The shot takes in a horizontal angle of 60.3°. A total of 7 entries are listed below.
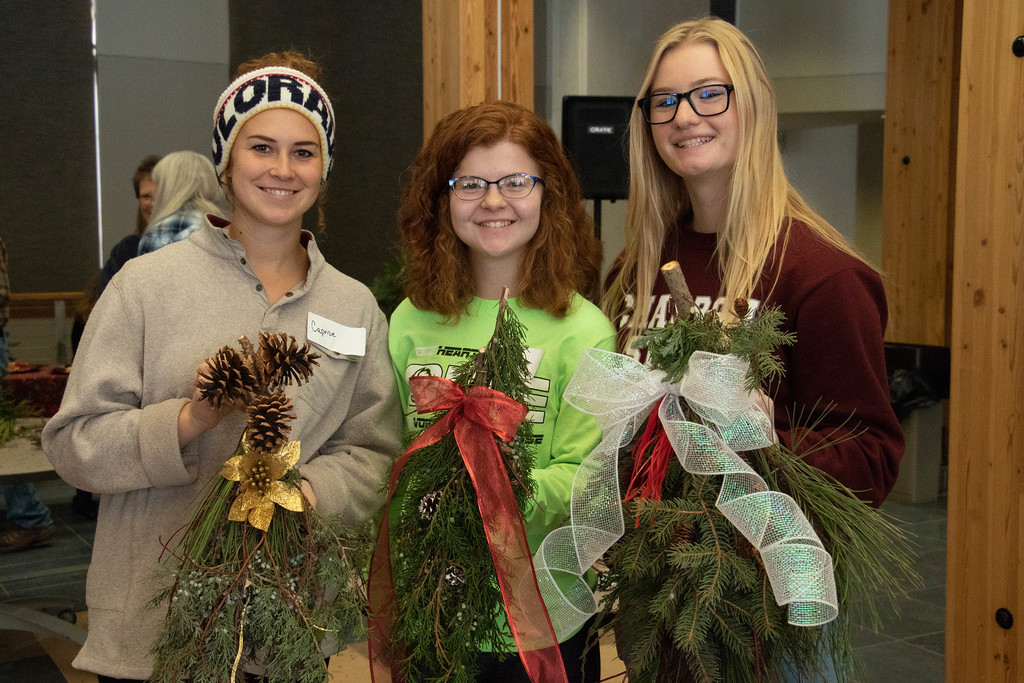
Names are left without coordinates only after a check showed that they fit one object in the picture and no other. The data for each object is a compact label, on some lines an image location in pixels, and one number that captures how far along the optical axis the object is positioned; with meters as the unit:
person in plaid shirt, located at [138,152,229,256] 3.10
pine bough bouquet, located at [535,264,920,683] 1.05
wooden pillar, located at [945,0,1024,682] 1.85
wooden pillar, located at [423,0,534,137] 3.15
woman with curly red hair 1.60
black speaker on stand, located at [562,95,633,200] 3.43
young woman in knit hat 1.47
